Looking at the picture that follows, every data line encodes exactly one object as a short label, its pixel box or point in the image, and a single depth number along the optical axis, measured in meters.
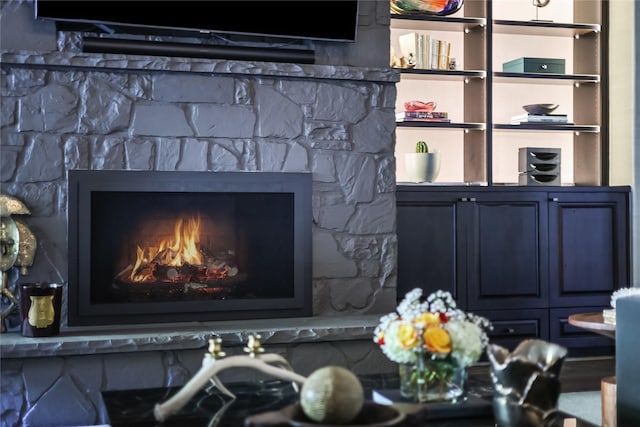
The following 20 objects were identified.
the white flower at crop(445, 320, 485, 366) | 2.02
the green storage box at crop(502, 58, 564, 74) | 5.20
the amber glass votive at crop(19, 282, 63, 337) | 3.51
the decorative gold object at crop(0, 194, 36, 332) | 3.65
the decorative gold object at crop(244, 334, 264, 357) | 2.16
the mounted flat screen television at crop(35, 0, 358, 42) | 3.72
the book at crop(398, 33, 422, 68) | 5.04
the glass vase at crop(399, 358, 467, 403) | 2.09
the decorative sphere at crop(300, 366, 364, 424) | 1.58
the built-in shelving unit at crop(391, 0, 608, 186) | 5.17
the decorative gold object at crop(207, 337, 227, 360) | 2.11
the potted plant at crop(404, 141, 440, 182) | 4.93
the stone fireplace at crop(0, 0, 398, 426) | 3.50
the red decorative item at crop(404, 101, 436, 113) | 5.05
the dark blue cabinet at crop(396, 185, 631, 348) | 4.86
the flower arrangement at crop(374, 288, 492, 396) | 2.02
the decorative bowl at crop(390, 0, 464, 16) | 5.03
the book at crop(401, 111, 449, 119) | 5.03
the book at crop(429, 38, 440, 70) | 5.11
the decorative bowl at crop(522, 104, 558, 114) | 5.21
